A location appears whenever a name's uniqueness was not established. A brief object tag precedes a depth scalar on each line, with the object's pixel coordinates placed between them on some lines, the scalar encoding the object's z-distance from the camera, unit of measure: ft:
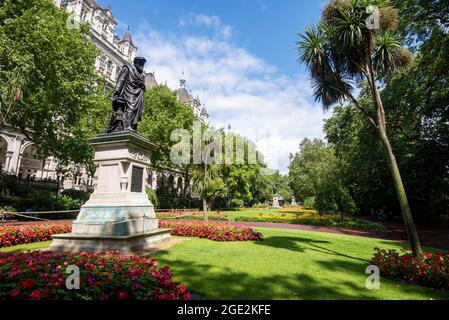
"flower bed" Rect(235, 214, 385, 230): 72.30
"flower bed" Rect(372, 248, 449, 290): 20.13
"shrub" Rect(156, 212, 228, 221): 81.67
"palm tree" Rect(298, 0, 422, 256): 27.07
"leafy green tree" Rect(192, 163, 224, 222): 60.54
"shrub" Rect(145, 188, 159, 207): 106.06
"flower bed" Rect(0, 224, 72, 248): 32.86
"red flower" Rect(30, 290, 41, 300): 9.95
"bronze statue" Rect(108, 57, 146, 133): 35.42
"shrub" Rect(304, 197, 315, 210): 132.28
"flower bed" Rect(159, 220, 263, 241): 38.67
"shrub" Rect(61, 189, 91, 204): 102.49
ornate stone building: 106.91
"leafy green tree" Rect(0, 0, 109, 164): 58.23
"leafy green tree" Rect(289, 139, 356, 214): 82.74
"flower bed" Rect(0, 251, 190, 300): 10.98
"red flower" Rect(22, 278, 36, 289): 10.92
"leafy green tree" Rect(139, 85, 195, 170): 110.52
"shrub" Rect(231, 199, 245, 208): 153.60
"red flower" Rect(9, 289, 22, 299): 10.00
